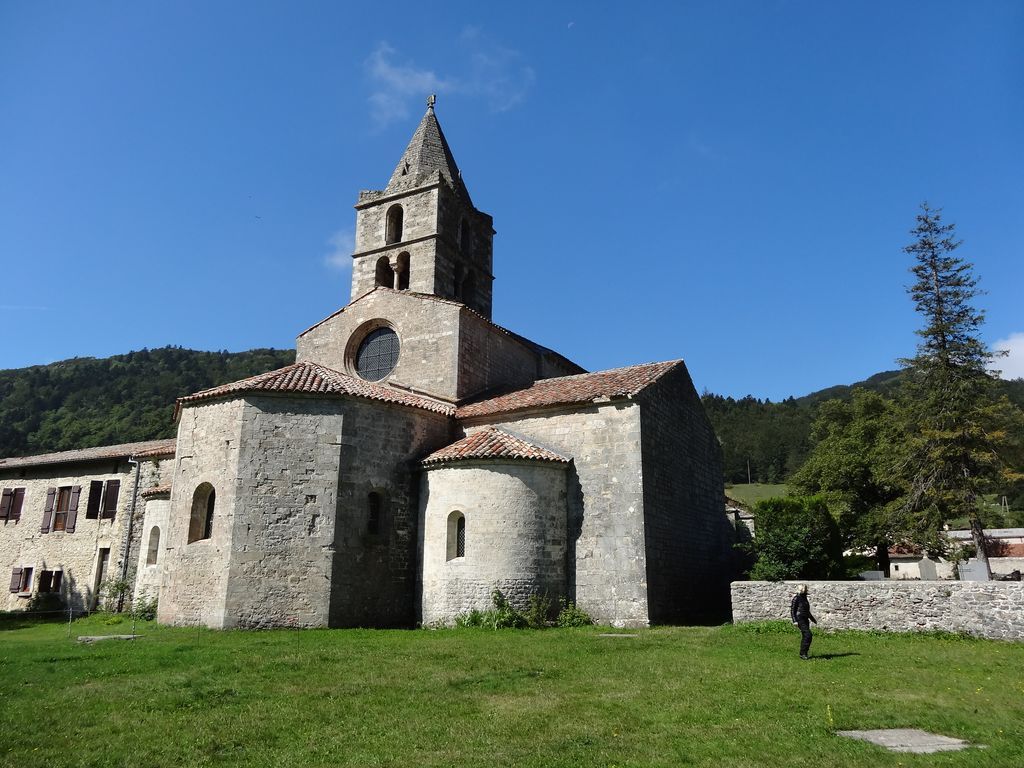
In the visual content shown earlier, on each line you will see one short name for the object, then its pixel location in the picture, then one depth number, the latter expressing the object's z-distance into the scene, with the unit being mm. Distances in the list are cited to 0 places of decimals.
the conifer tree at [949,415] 20953
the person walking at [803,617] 11258
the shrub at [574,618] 16375
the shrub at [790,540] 16828
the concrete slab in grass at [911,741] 6379
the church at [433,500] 16031
